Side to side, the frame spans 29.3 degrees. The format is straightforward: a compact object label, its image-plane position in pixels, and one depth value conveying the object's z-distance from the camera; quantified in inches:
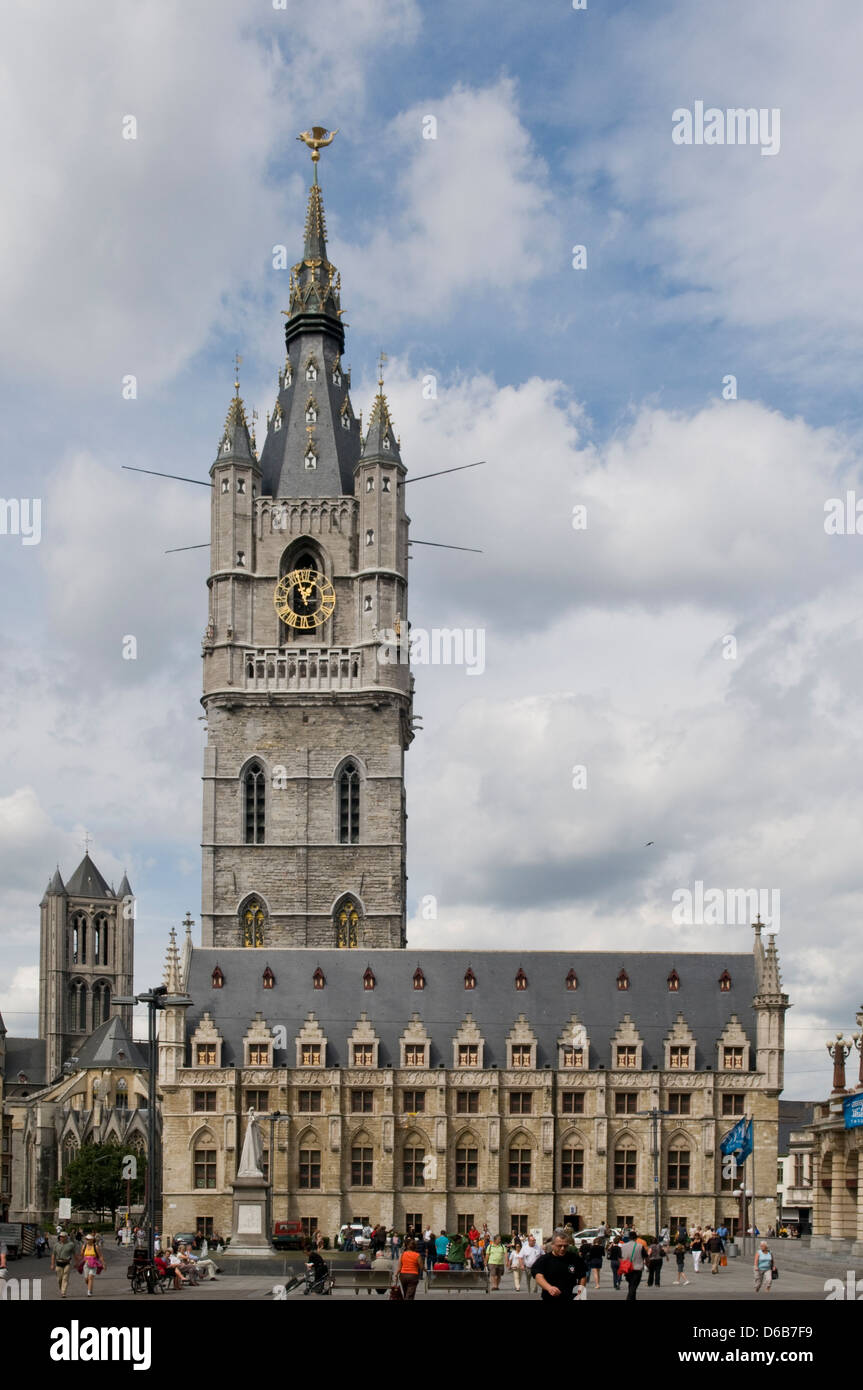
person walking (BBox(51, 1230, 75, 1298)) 1496.1
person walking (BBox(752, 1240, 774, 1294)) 1499.8
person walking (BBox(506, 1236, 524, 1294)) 1648.6
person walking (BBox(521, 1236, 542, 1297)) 1617.5
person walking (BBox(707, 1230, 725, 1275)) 2011.6
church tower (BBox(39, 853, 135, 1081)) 6663.4
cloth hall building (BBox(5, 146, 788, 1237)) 2834.6
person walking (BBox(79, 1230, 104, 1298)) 1517.0
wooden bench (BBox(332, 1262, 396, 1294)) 1529.3
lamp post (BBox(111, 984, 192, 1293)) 1705.2
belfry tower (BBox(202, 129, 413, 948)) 3437.5
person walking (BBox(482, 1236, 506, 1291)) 1651.1
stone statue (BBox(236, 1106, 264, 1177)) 2016.5
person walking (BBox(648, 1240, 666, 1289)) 1716.3
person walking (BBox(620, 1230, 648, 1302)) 1342.3
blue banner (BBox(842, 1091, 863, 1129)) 1993.1
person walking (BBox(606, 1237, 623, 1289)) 1678.2
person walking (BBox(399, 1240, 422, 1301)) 1220.5
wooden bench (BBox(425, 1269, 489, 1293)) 1545.3
